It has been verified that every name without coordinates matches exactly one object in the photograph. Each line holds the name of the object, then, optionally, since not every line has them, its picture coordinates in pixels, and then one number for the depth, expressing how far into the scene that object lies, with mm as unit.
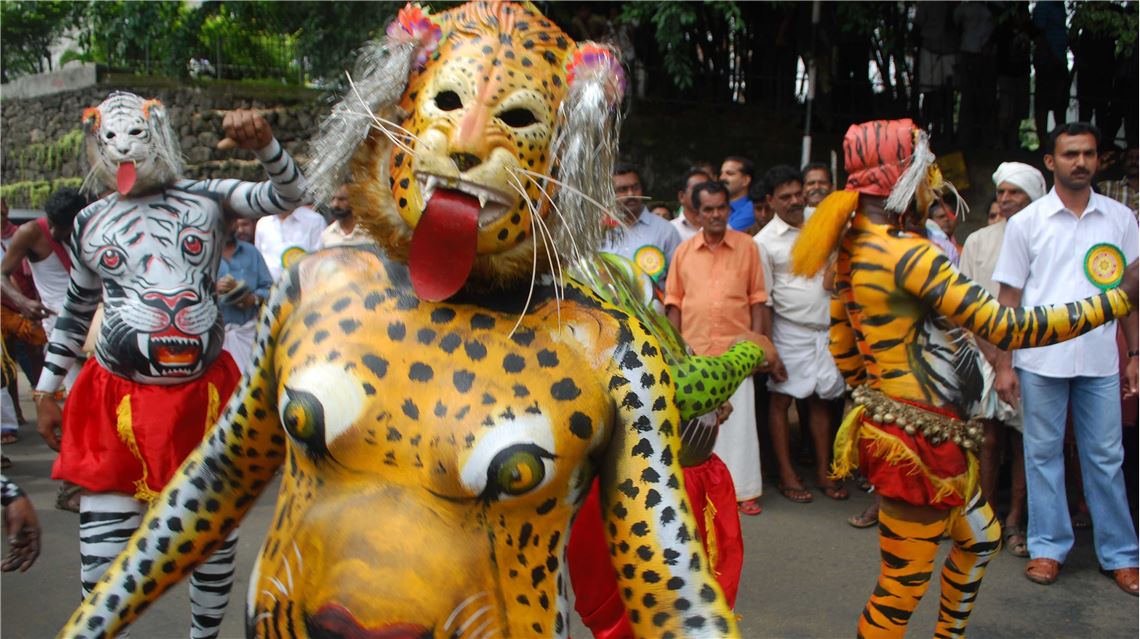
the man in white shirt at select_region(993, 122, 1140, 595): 4738
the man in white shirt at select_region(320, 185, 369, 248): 6520
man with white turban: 5617
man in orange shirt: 6168
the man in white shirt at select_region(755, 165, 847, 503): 6469
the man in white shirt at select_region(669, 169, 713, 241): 6816
